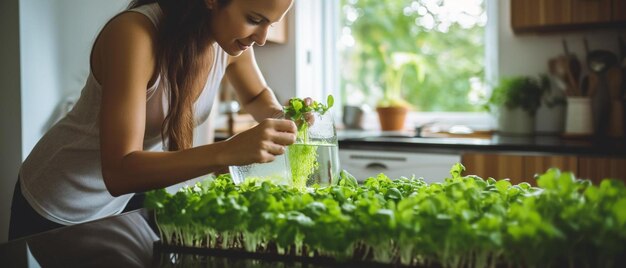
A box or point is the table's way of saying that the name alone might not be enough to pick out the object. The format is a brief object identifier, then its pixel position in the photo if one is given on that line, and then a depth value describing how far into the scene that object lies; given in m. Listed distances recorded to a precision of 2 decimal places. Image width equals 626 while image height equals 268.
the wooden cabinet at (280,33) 3.39
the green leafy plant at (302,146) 1.00
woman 0.99
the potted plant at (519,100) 2.91
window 3.39
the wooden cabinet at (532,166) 2.24
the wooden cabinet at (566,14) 2.60
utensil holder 2.72
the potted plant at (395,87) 3.35
